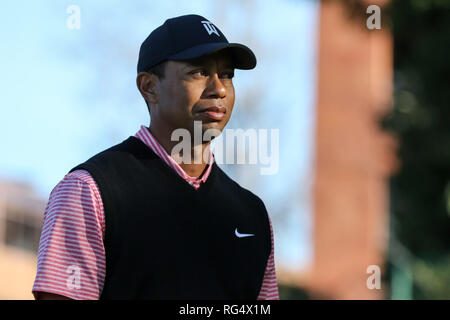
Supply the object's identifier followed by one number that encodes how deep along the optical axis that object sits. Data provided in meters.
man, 6.50
